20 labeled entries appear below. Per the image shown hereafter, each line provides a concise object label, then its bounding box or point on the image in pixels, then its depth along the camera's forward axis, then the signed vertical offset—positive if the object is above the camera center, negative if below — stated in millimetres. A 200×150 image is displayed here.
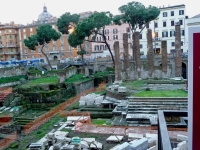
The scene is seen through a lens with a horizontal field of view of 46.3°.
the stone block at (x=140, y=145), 7800 -2904
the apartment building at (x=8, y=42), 59312 +5256
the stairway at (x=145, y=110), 12523 -2992
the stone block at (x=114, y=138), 10289 -3469
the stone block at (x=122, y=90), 17781 -2281
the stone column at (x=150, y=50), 23250 +925
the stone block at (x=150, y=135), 9770 -3239
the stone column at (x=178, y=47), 22250 +1119
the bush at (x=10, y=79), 28456 -2083
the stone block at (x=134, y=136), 10051 -3301
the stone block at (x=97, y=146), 9773 -3571
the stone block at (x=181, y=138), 8656 -2948
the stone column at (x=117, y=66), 23531 -597
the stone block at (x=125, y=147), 7482 -2810
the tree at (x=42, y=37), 37022 +4038
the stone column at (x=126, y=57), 24047 +242
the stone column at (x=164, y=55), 23333 +351
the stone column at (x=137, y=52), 23628 +773
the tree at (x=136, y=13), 31359 +6216
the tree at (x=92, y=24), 30453 +4774
